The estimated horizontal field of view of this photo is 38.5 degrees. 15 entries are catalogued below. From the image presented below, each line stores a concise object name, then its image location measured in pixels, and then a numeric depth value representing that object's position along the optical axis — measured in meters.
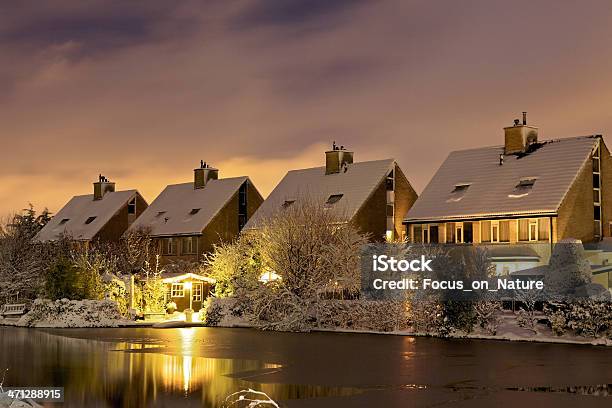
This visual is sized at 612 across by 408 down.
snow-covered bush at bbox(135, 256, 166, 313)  54.25
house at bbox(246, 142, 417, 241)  59.08
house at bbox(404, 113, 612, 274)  48.84
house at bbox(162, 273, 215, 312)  57.41
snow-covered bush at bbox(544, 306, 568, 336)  34.75
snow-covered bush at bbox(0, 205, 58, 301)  61.41
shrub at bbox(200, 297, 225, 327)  48.25
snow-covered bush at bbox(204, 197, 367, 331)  44.59
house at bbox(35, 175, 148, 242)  77.12
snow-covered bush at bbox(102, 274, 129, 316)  52.41
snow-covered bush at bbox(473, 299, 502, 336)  37.19
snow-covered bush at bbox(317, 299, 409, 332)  40.44
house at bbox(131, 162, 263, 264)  68.56
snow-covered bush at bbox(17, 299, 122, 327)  48.75
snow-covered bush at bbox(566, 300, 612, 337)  33.59
